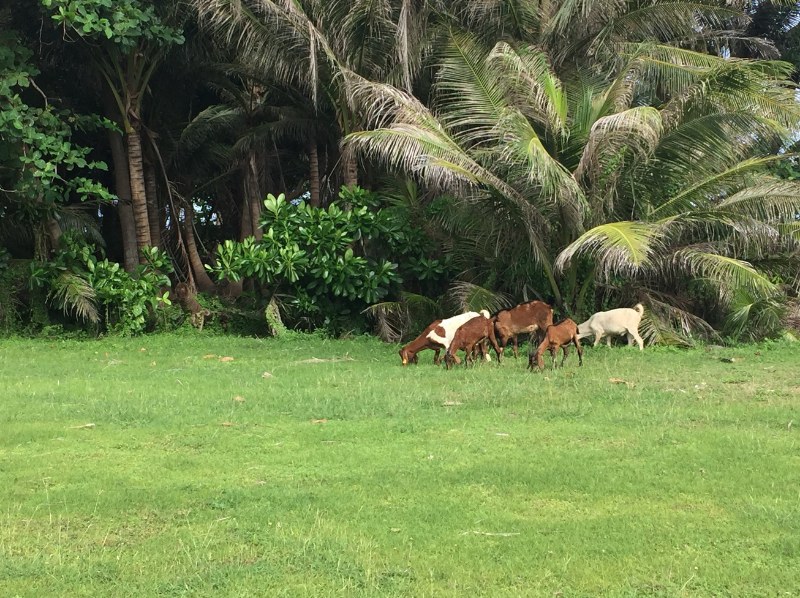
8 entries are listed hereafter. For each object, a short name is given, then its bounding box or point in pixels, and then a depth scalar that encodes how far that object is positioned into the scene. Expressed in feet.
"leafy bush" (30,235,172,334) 49.44
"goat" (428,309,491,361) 34.71
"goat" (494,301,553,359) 36.65
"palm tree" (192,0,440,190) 46.01
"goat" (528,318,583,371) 32.37
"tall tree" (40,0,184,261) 43.93
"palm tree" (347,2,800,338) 39.27
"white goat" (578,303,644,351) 40.88
